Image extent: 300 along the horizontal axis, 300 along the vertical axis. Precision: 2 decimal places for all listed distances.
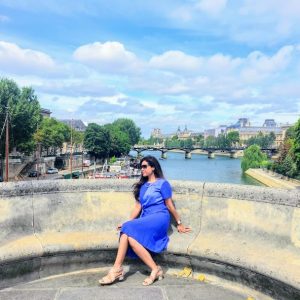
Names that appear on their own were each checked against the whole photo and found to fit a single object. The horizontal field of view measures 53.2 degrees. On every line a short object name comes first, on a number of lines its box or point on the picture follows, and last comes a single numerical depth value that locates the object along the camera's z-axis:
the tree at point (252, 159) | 64.29
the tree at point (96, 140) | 64.37
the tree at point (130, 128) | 101.33
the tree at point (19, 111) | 31.29
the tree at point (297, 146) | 31.22
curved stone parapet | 2.55
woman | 2.65
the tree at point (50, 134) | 47.04
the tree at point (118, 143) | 72.04
